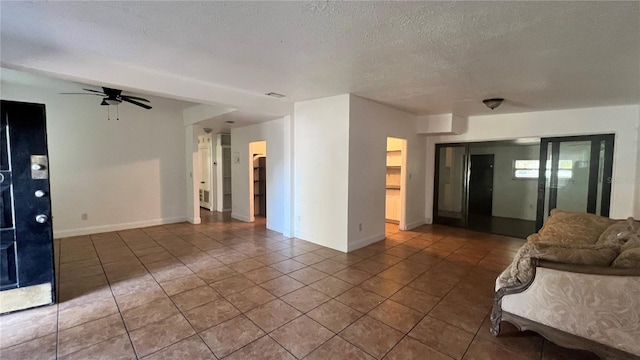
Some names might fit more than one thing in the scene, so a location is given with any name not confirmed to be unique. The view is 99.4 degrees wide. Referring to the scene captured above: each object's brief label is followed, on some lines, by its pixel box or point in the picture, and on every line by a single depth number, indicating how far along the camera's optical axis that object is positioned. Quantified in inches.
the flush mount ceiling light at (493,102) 164.2
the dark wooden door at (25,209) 101.5
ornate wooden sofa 70.9
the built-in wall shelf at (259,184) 288.1
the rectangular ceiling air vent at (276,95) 170.6
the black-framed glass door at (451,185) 245.1
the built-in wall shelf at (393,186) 264.8
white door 325.7
